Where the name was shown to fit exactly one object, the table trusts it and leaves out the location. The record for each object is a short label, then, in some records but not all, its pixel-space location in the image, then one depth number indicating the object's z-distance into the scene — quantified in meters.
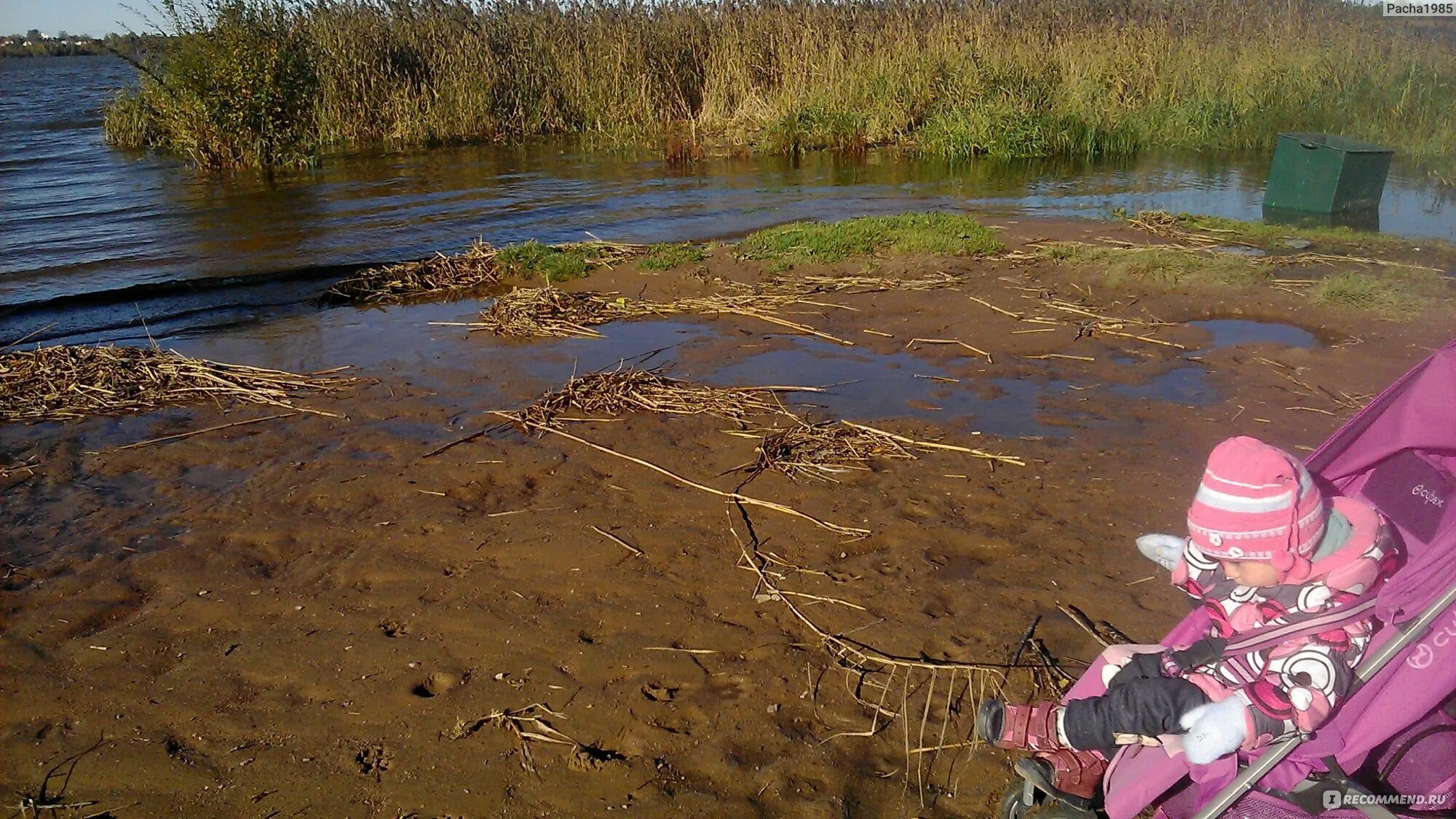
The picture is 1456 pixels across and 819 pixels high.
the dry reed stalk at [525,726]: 3.35
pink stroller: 2.38
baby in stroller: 2.38
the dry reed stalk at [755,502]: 4.62
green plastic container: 10.79
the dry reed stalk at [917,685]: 3.33
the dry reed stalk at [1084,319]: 7.37
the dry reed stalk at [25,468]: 5.55
